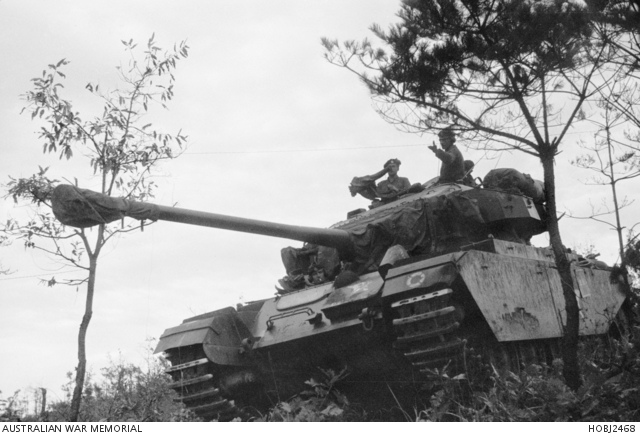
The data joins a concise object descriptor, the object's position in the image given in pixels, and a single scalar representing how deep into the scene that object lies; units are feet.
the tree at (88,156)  23.08
